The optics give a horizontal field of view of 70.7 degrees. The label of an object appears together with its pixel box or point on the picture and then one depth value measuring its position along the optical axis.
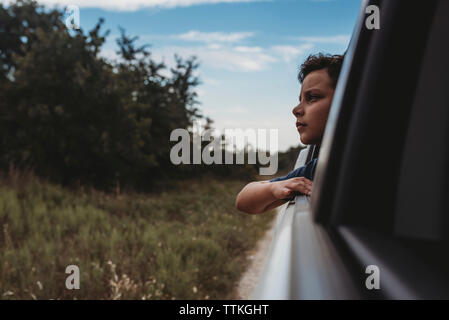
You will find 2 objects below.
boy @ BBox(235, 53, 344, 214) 1.40
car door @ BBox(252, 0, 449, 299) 0.62
